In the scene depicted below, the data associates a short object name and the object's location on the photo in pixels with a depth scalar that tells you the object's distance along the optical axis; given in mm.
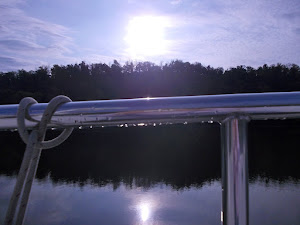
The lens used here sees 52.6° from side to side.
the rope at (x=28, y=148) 459
